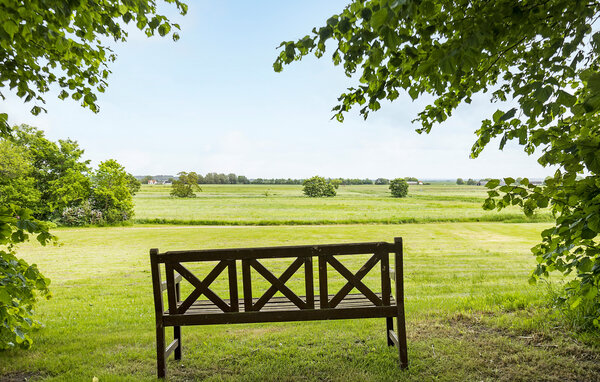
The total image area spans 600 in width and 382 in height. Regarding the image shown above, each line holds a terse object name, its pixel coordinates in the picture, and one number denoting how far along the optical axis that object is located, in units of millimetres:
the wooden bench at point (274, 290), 3711
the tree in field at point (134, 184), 37516
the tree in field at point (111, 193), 29281
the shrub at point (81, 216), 28750
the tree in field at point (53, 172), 28953
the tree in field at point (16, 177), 26828
